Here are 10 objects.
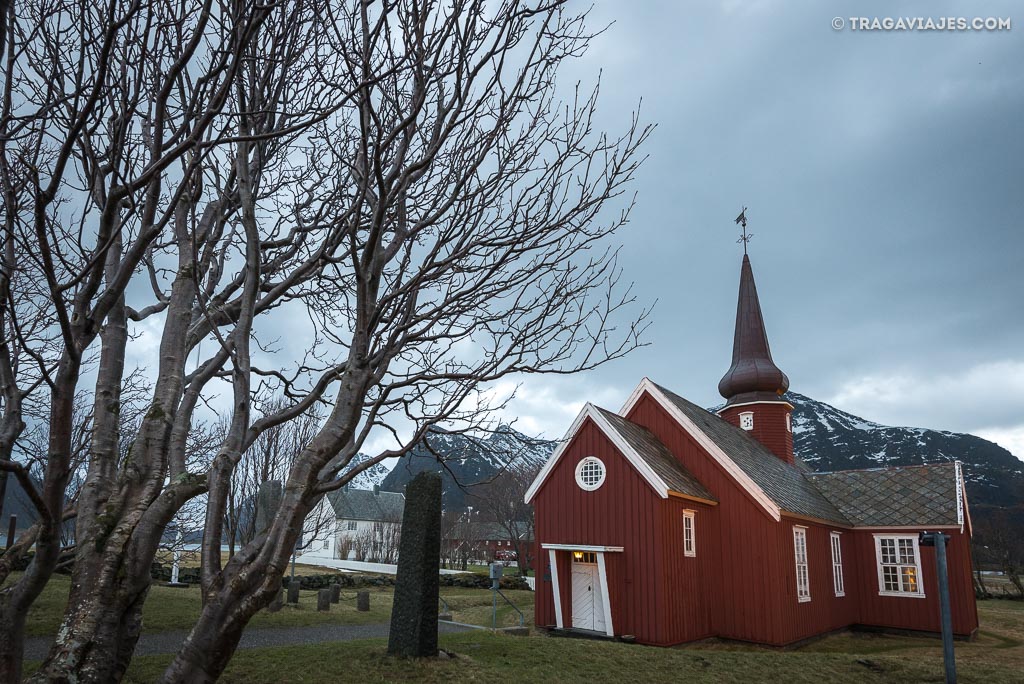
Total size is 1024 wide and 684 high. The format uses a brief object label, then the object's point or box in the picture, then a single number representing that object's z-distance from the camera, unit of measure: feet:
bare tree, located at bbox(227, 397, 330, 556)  73.38
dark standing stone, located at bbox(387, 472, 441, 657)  34.30
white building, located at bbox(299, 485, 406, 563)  172.45
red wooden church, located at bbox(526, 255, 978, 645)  54.19
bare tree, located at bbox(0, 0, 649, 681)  13.78
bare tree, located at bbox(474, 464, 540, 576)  122.01
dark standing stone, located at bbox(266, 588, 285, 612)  66.59
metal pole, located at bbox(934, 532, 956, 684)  36.19
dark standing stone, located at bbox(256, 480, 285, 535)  53.41
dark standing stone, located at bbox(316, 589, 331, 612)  70.20
